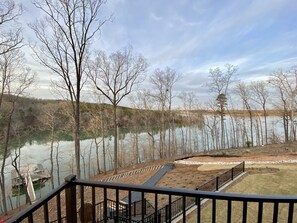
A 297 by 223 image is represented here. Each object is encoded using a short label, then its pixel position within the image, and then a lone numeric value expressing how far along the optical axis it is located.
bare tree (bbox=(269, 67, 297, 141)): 25.41
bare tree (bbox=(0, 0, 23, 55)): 8.21
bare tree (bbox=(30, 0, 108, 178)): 11.59
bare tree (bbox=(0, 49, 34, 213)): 12.24
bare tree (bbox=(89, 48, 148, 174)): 17.48
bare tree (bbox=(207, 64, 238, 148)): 27.40
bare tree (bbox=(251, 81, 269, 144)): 29.67
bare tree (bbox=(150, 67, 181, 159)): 24.59
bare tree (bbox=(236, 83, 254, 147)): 30.00
